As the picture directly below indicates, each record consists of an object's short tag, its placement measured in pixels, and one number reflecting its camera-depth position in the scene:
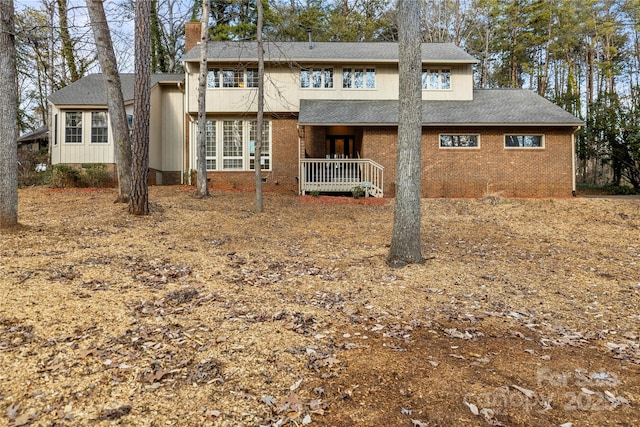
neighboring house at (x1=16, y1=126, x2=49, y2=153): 21.67
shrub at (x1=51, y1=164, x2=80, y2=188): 14.80
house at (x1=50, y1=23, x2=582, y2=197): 14.82
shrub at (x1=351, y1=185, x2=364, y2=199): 13.52
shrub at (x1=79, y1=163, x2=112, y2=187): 15.36
